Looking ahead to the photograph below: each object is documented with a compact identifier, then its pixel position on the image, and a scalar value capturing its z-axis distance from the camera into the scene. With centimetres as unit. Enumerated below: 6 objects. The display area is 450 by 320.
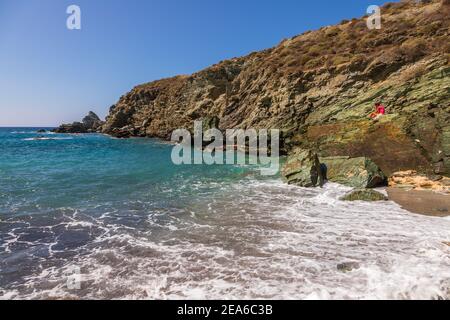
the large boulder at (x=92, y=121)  12068
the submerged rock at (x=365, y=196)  1427
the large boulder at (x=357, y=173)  1732
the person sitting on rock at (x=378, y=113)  2355
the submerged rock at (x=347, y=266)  757
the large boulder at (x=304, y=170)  1817
